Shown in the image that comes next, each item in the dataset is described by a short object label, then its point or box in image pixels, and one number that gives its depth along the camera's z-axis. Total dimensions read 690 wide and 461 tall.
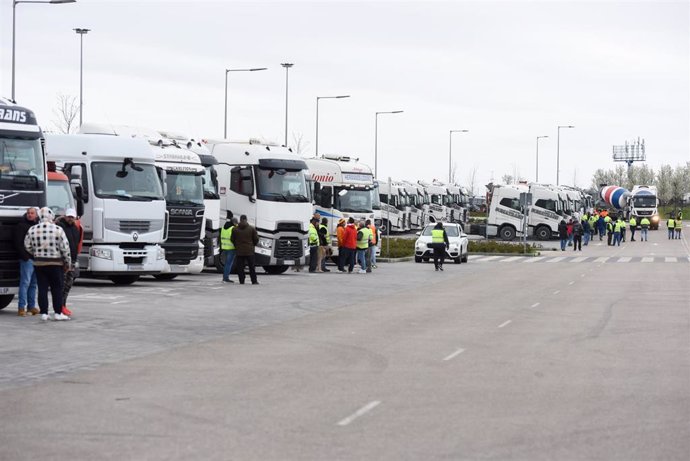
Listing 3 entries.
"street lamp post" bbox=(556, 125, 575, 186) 110.18
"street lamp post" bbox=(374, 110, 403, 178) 76.01
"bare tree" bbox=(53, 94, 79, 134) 68.56
